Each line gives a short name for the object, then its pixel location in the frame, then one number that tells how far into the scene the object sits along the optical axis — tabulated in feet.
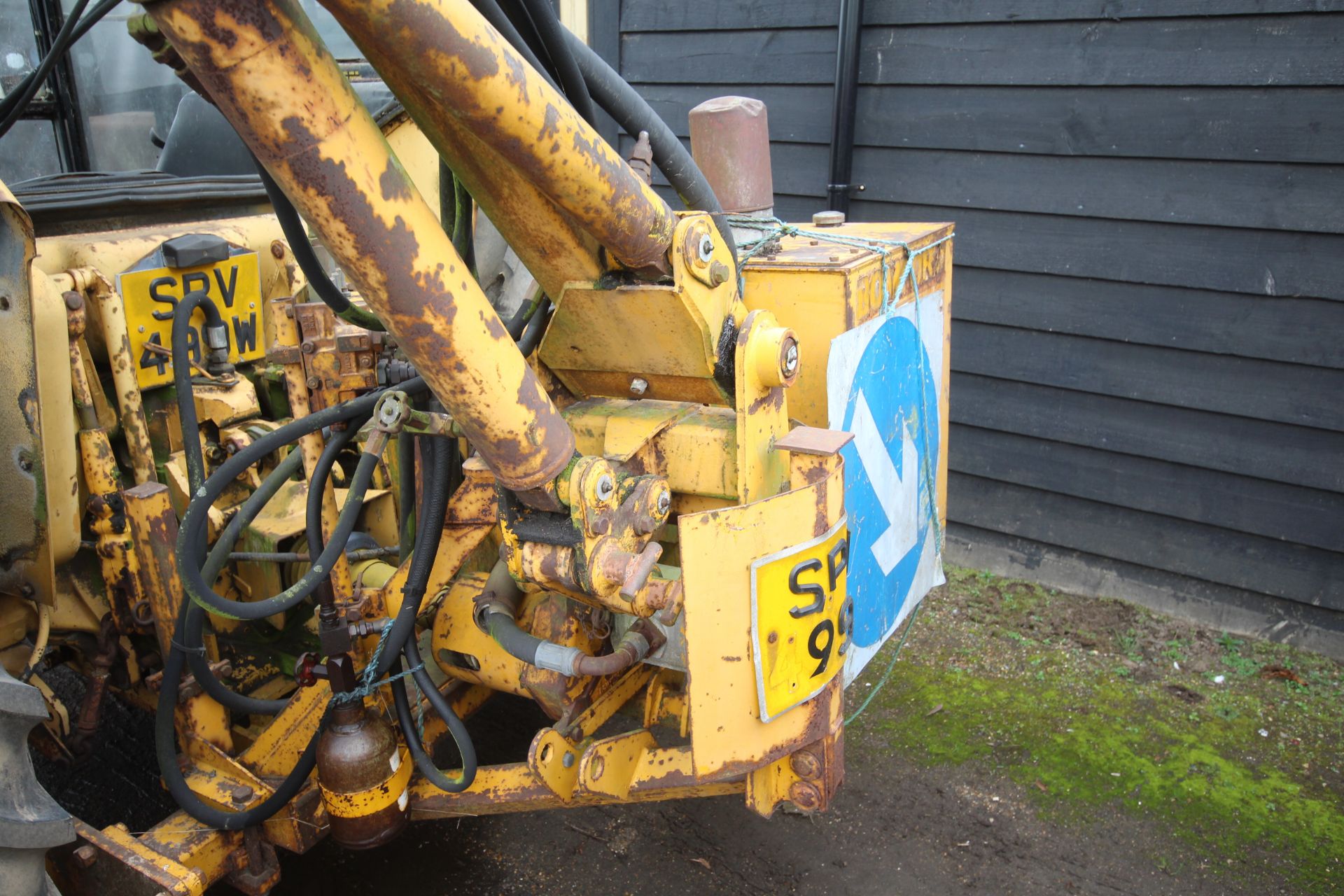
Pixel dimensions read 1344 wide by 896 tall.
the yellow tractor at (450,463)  4.37
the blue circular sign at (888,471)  6.59
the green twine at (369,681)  6.11
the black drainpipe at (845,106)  12.46
